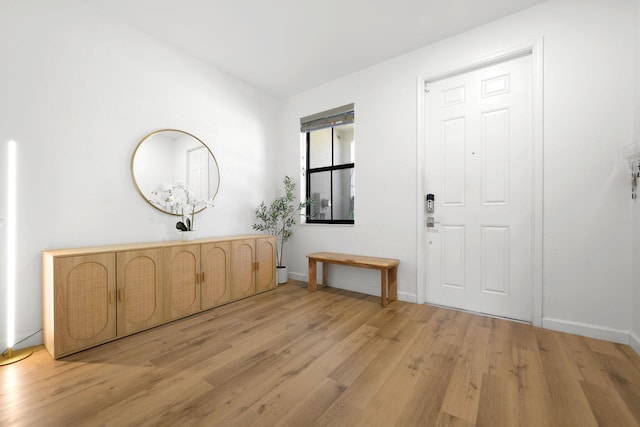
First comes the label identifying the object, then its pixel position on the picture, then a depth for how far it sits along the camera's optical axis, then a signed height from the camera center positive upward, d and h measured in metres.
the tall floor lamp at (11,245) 1.93 -0.25
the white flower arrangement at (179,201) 2.76 +0.11
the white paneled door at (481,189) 2.44 +0.23
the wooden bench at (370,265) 2.84 -0.60
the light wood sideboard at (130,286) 1.86 -0.64
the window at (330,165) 3.70 +0.68
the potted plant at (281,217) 3.82 -0.08
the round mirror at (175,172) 2.67 +0.44
